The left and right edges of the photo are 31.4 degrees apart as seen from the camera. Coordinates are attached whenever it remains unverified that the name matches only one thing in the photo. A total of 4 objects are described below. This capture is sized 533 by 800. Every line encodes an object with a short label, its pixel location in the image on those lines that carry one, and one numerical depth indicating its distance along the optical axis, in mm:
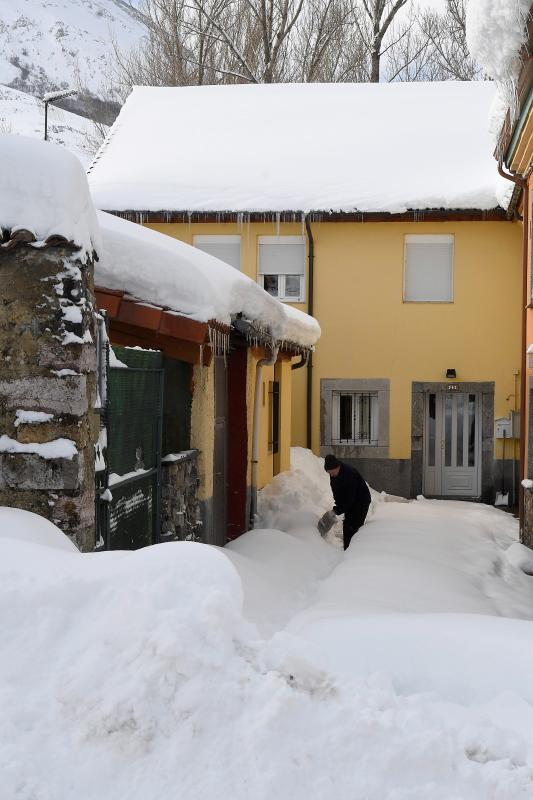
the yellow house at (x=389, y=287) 16156
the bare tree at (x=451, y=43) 28406
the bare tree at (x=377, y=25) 26359
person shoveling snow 10695
